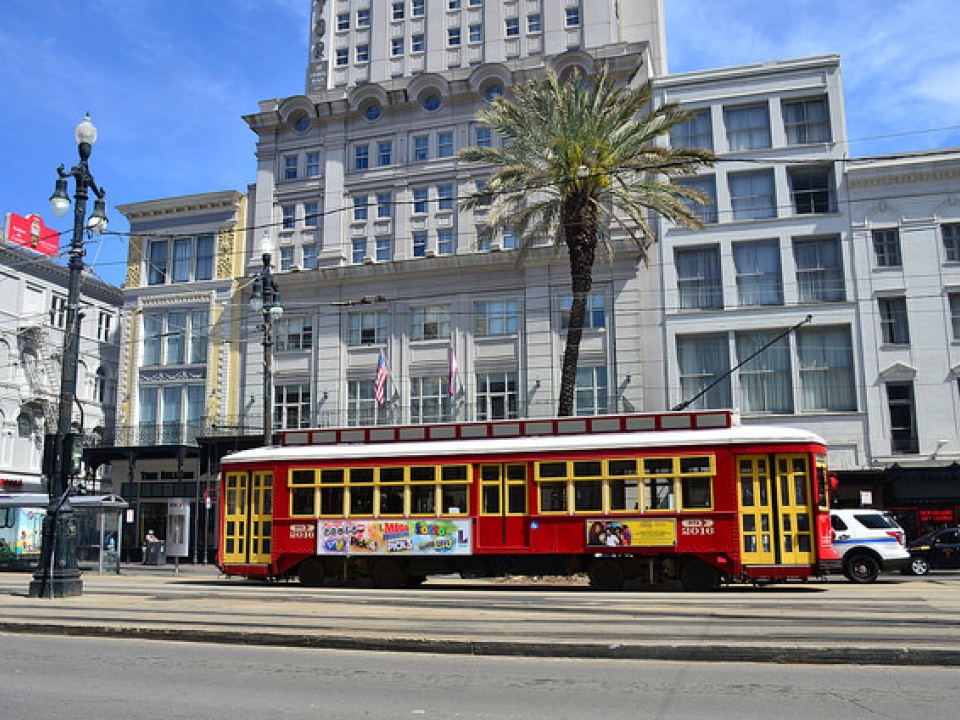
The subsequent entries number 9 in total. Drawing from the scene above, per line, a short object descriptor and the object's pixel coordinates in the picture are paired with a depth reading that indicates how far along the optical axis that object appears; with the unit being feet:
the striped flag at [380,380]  127.75
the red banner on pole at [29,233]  160.56
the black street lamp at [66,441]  54.60
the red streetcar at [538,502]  59.00
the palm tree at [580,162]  92.17
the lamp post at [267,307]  90.79
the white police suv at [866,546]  73.10
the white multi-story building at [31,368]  156.76
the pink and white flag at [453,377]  125.90
